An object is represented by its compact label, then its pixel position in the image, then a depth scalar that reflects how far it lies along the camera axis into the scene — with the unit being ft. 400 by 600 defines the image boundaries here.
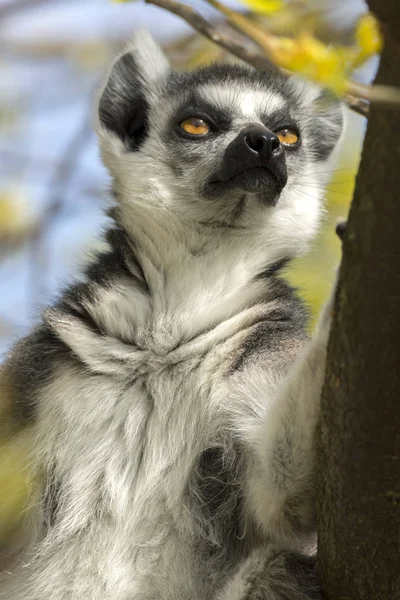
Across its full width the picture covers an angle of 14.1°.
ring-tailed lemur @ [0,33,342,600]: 22.22
